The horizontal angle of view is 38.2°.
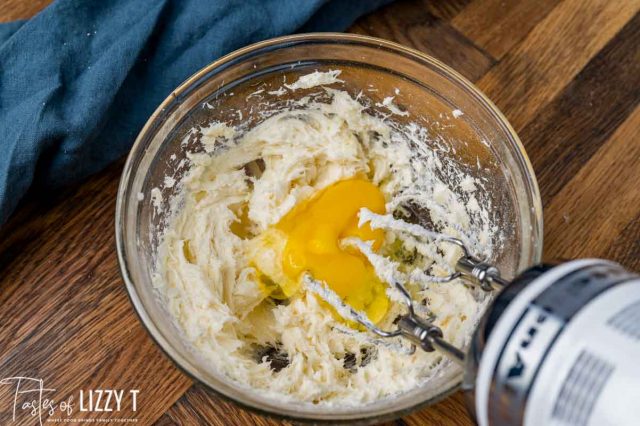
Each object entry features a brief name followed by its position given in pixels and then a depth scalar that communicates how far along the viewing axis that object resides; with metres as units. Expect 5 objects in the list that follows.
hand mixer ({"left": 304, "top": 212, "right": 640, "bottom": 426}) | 0.40
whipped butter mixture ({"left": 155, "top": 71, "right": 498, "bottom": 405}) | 0.54
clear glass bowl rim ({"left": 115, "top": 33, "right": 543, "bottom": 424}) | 0.49
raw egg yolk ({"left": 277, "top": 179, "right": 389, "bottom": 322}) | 0.56
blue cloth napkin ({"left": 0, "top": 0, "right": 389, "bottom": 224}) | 0.58
